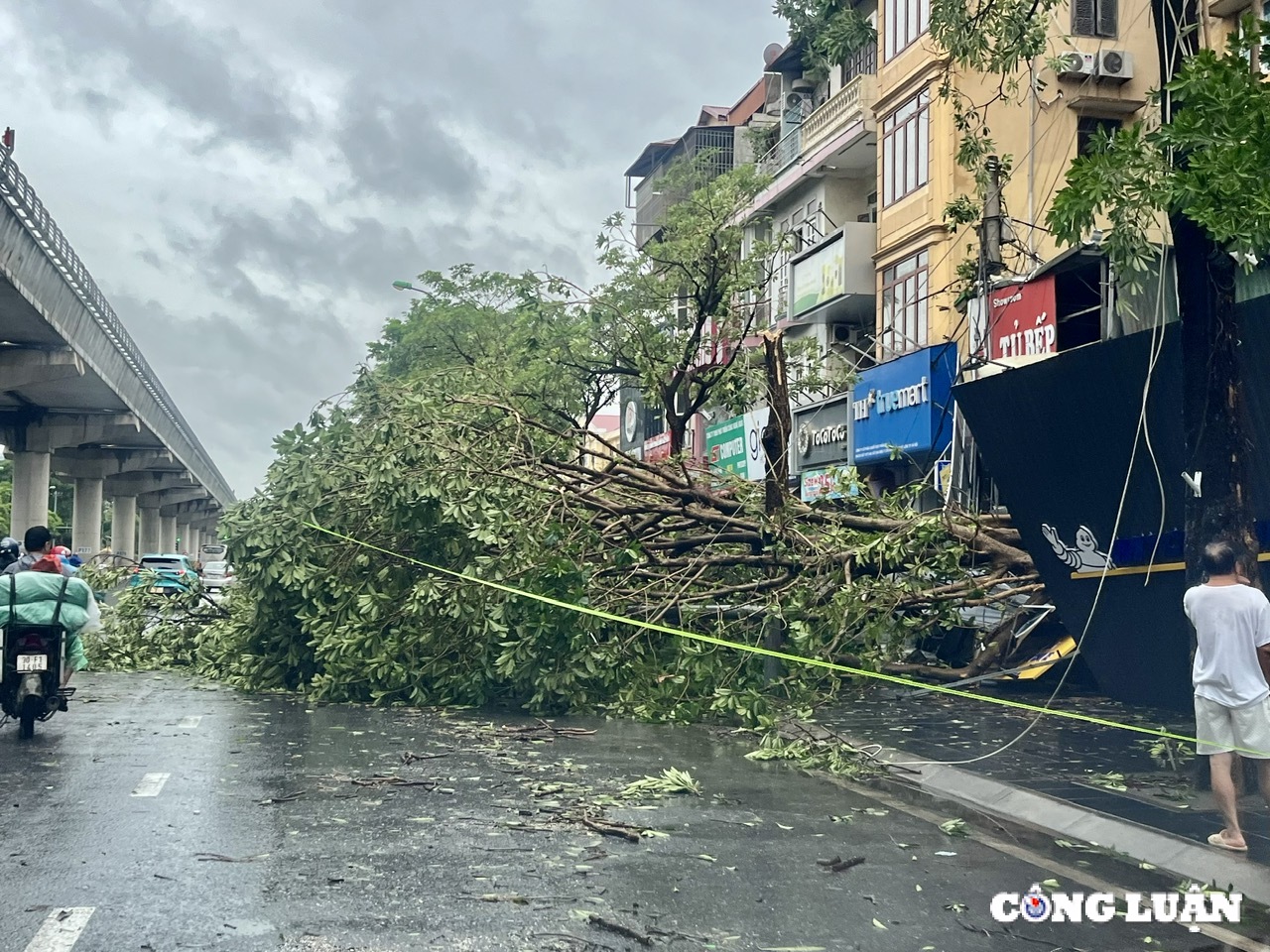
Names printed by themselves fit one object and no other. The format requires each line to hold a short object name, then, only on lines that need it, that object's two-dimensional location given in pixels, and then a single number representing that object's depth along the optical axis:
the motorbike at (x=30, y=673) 10.92
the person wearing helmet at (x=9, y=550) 13.02
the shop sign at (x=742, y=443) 37.28
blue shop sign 27.33
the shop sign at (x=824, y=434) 32.38
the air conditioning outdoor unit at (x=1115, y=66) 25.39
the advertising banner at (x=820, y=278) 32.28
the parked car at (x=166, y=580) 18.66
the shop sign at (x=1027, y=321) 20.27
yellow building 23.92
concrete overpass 30.52
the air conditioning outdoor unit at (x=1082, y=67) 24.81
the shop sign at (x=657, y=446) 53.03
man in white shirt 7.56
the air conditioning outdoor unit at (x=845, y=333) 35.06
